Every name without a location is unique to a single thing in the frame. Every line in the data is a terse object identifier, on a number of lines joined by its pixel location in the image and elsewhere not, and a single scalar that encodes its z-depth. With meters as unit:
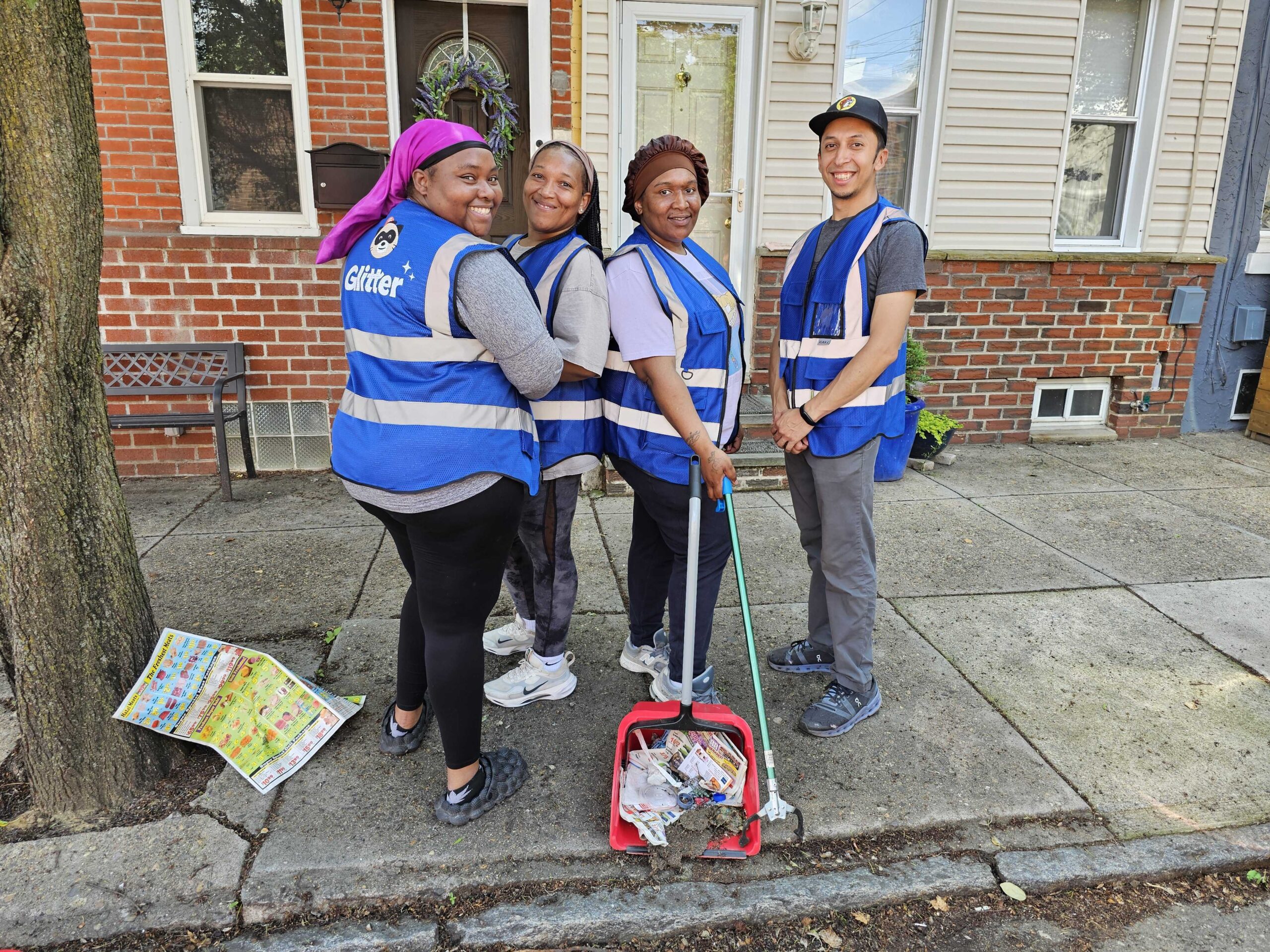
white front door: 5.54
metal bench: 5.21
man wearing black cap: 2.54
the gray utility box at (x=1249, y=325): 6.56
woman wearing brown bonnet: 2.40
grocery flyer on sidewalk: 2.49
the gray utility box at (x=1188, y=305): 6.33
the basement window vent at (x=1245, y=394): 6.79
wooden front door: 5.30
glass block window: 5.59
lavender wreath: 5.21
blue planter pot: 2.81
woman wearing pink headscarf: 1.94
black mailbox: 5.16
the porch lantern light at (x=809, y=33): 5.25
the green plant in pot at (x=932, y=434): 5.84
